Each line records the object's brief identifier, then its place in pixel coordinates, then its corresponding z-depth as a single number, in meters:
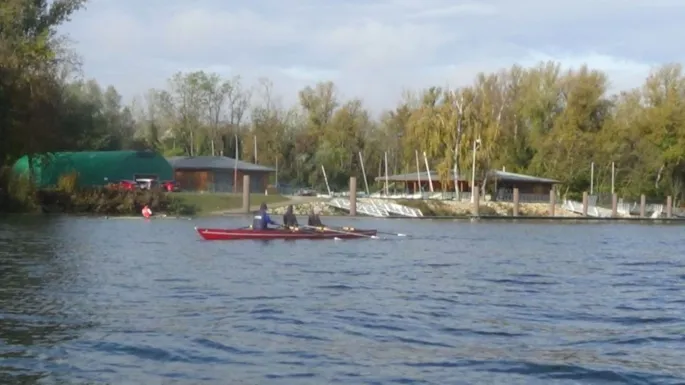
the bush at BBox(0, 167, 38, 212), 61.19
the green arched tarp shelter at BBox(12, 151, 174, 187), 72.84
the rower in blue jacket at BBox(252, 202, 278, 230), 40.31
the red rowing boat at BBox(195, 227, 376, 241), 39.94
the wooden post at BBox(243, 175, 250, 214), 67.31
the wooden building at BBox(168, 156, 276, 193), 91.31
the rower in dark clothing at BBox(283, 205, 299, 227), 41.72
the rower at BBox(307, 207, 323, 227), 43.40
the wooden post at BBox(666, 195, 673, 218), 90.18
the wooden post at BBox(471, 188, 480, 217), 76.94
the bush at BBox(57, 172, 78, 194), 65.88
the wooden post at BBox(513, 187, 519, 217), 79.94
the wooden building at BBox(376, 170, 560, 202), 87.81
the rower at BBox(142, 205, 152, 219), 62.58
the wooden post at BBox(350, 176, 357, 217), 70.88
